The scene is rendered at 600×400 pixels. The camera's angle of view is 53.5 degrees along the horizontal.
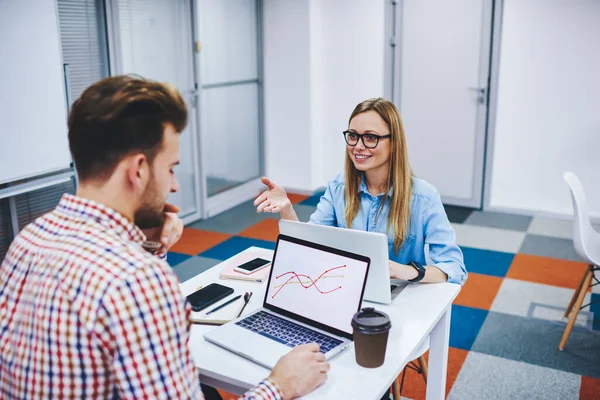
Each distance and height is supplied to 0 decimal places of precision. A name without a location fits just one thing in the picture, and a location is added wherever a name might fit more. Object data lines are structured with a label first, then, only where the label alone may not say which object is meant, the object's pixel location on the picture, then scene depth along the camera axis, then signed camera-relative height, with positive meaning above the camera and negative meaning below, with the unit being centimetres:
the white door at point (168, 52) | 421 +1
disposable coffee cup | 143 -67
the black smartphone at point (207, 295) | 181 -74
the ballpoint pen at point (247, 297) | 182 -74
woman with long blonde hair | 213 -52
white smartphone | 206 -73
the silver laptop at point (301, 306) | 155 -68
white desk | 141 -76
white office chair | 284 -93
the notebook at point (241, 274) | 202 -74
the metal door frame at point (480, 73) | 506 -18
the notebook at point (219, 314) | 171 -75
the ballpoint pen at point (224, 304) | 179 -75
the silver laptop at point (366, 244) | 171 -55
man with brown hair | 99 -37
